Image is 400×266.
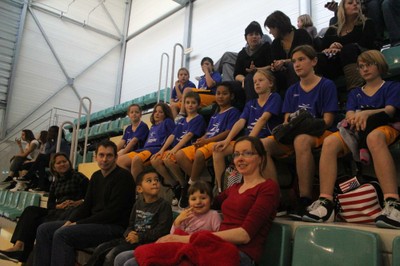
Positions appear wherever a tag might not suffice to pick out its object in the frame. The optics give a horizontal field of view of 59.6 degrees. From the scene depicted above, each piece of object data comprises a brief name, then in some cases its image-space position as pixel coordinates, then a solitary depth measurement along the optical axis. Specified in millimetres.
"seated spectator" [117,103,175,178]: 3170
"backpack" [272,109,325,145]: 1925
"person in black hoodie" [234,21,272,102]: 2854
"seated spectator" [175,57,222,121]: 3550
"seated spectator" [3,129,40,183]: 5746
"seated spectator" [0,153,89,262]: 2936
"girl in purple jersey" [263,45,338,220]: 1891
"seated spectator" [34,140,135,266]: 2293
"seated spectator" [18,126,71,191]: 5164
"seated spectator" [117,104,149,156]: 3660
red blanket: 1416
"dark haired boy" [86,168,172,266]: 2029
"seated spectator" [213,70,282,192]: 2395
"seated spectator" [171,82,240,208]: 2655
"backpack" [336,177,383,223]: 1626
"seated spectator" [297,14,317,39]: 3723
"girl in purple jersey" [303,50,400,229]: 1558
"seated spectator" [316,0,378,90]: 2288
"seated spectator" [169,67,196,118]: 4594
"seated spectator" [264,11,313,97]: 2598
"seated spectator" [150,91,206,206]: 2949
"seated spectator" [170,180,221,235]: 1834
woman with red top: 1509
